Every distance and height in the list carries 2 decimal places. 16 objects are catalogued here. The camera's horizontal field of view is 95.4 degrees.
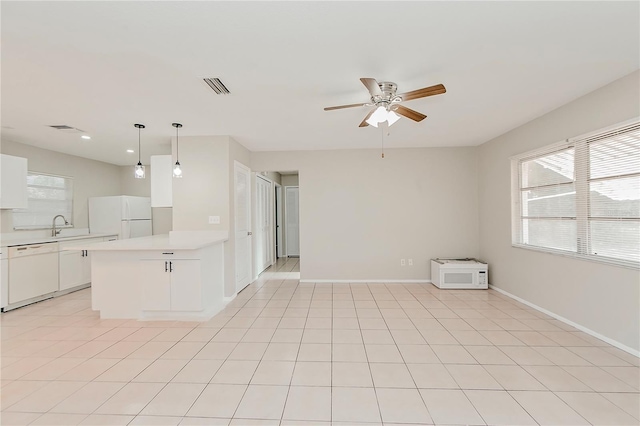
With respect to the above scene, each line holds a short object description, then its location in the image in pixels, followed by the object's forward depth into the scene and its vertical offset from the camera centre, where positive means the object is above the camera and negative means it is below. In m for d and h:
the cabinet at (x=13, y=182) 4.10 +0.53
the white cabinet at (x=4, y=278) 3.83 -0.79
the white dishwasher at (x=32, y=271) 3.97 -0.77
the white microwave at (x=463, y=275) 4.82 -1.04
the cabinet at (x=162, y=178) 4.37 +0.58
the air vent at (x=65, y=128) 3.74 +1.19
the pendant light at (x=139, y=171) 3.66 +0.58
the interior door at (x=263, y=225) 6.06 -0.21
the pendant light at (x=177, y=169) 3.75 +0.61
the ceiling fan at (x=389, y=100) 2.25 +0.95
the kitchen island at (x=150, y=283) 3.55 -0.82
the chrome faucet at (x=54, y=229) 5.16 -0.21
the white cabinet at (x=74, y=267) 4.68 -0.83
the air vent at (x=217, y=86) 2.50 +1.17
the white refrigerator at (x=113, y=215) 5.71 +0.04
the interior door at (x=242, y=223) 4.71 -0.14
